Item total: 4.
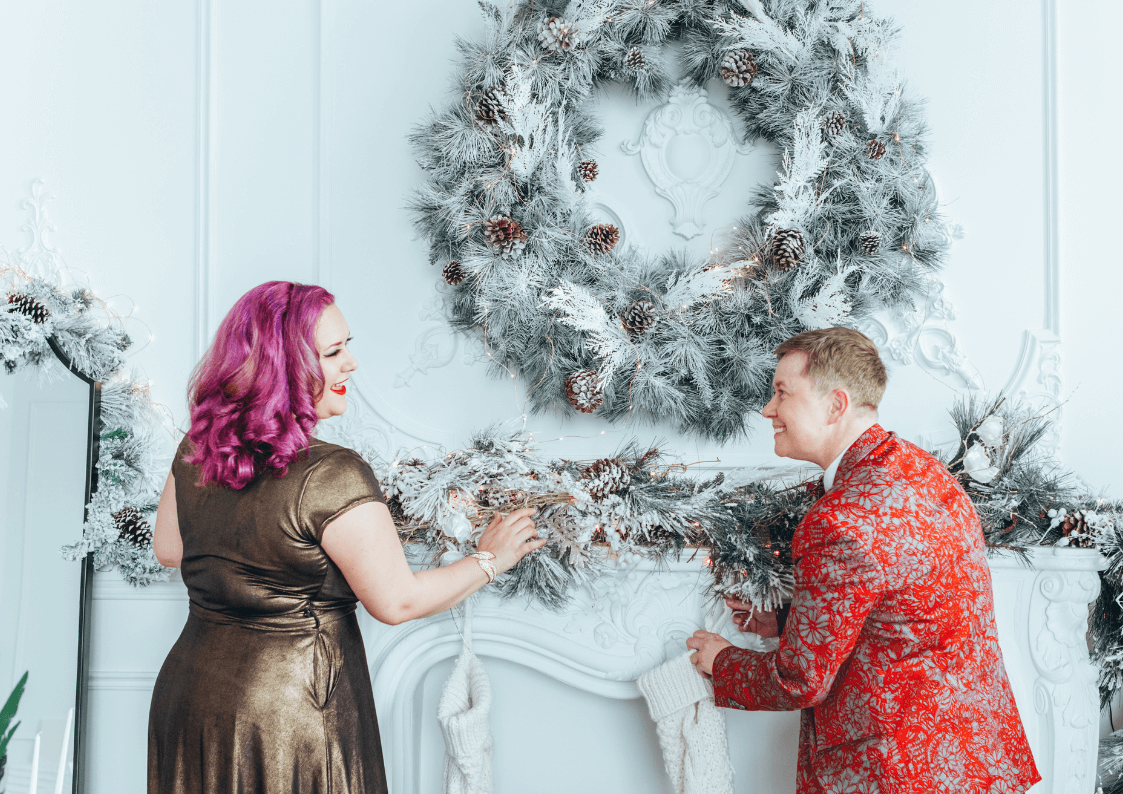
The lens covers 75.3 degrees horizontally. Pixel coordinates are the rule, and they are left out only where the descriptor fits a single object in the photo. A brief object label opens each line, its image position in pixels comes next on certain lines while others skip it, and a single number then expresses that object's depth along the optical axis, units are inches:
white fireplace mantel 64.7
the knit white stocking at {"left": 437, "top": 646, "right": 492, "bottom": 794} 61.2
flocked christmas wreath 71.1
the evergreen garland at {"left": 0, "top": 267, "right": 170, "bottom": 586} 73.8
